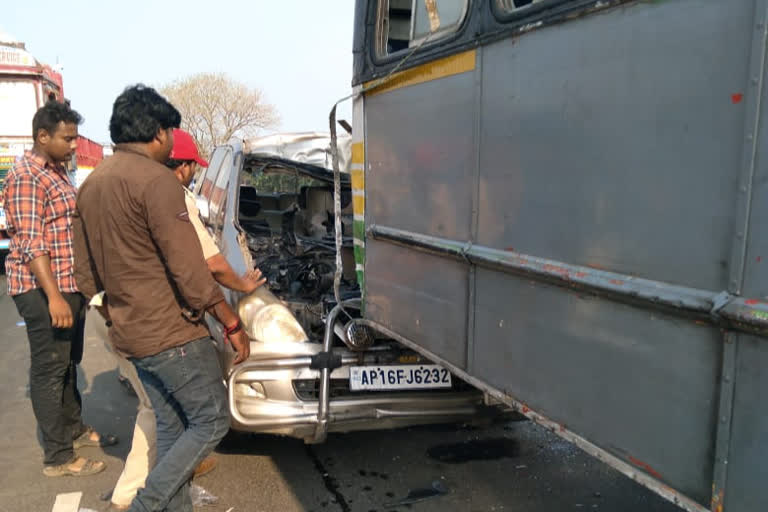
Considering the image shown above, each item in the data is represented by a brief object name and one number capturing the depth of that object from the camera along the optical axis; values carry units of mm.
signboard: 10055
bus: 1445
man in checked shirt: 3398
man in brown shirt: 2438
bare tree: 31969
